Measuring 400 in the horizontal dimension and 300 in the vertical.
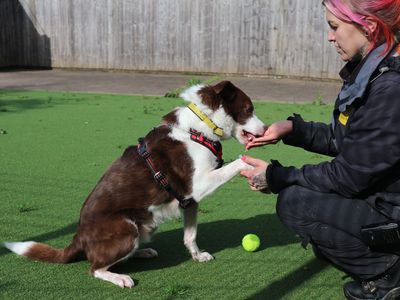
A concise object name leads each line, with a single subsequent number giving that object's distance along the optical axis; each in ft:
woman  8.69
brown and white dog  11.10
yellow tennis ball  12.78
